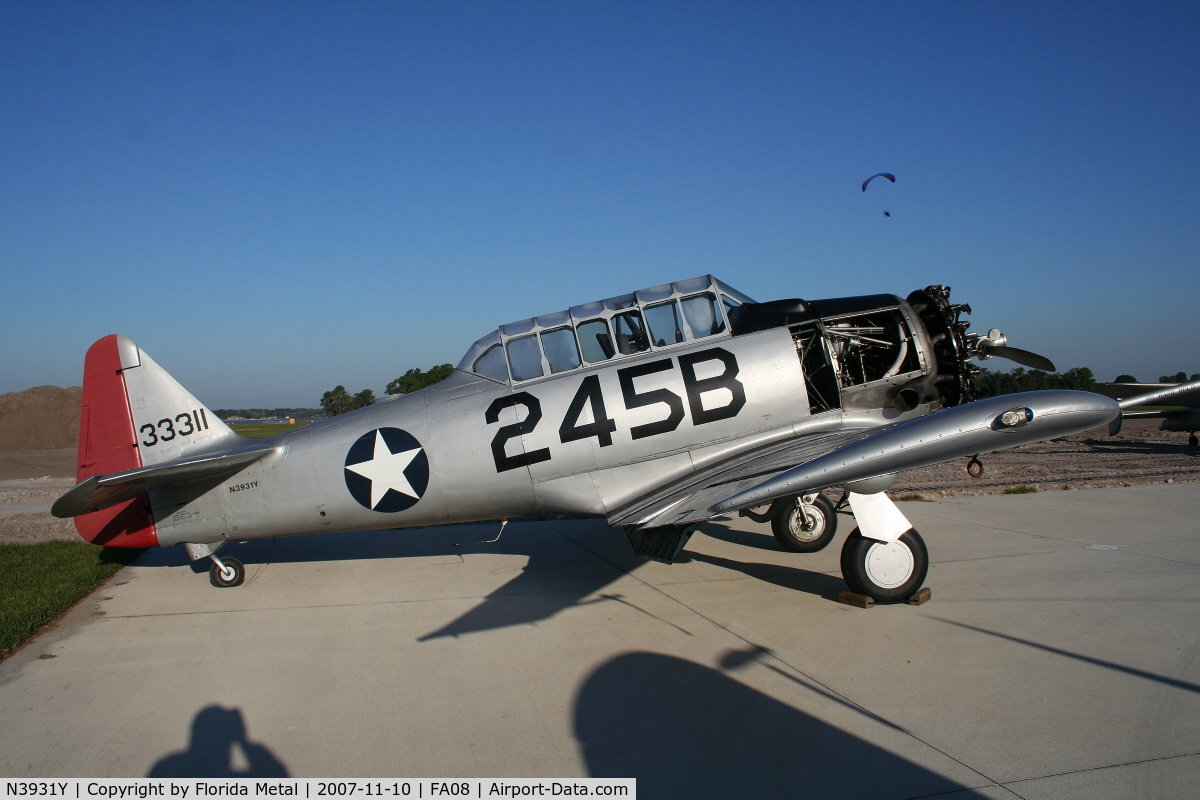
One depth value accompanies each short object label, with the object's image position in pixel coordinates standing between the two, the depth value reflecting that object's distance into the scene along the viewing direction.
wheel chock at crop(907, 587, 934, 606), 6.05
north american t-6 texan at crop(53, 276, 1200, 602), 6.74
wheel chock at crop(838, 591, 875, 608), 6.04
